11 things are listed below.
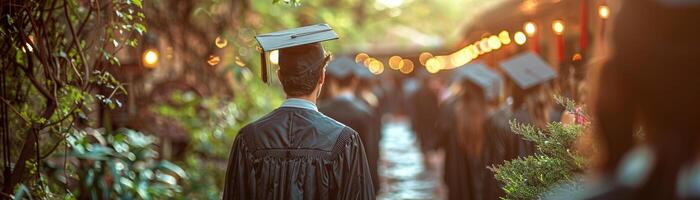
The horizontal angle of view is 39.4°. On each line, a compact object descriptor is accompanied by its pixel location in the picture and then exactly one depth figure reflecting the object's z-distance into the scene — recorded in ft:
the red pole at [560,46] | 21.98
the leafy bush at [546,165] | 12.69
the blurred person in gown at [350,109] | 28.02
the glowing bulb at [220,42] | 33.30
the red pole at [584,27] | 20.45
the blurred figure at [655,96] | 7.07
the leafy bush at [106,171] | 21.02
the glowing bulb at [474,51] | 69.45
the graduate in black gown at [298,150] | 12.91
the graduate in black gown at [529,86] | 23.43
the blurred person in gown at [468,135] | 29.45
